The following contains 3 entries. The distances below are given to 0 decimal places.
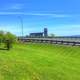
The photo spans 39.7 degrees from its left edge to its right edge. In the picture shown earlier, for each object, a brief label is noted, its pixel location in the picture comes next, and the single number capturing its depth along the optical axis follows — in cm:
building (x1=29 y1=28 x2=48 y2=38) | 5006
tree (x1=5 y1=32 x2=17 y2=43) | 1986
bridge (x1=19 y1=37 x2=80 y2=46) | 2064
